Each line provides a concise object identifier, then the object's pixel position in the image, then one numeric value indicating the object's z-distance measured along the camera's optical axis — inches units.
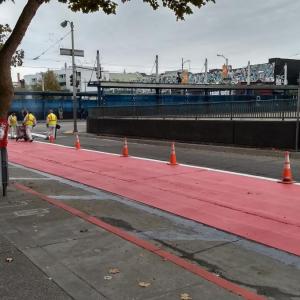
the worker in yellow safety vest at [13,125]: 1193.3
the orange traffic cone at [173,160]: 597.5
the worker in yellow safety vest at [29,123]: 1044.5
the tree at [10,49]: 363.6
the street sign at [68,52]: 1338.6
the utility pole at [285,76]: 3034.0
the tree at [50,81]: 4097.0
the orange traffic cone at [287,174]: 452.1
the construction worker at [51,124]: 1087.7
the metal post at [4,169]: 376.5
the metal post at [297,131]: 660.8
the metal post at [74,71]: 1343.4
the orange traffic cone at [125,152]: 708.1
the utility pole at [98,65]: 1884.1
